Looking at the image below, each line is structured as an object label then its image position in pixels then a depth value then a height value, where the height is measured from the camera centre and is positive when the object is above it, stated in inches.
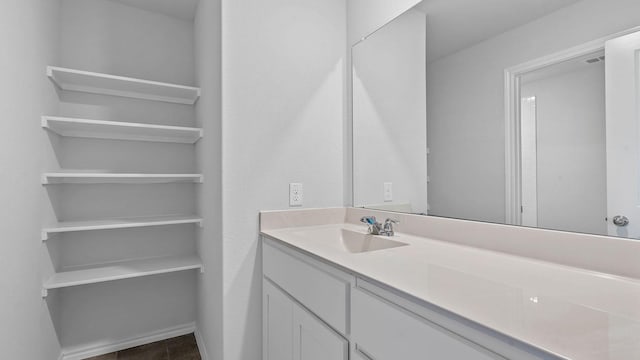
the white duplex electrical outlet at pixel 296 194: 66.3 -2.7
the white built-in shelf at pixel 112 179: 69.1 +1.1
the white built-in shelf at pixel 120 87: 74.0 +26.0
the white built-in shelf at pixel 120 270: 70.4 -22.3
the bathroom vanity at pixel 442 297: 20.9 -10.1
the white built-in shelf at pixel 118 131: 71.0 +14.0
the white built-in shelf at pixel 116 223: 68.9 -10.1
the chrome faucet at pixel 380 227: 56.4 -8.5
